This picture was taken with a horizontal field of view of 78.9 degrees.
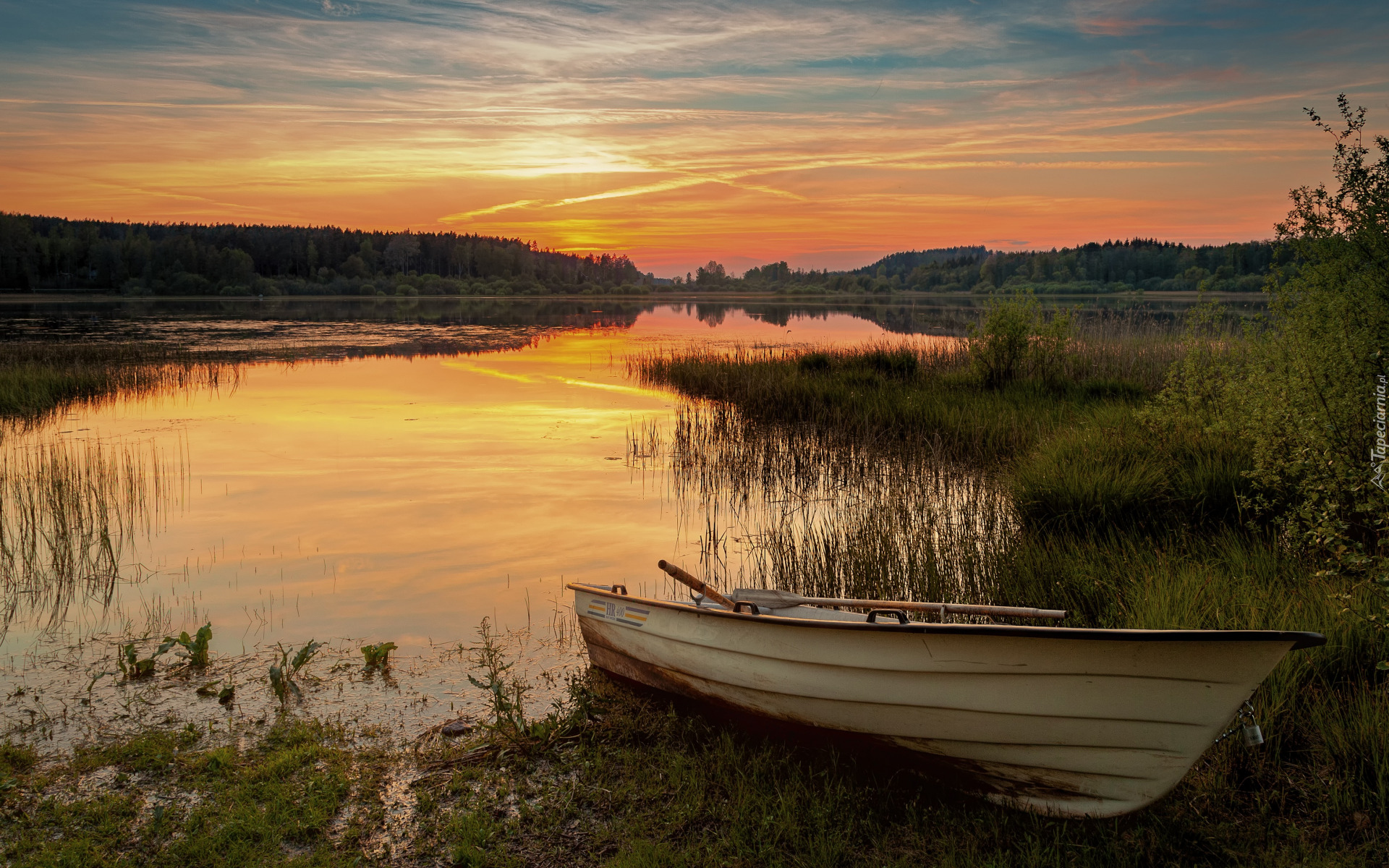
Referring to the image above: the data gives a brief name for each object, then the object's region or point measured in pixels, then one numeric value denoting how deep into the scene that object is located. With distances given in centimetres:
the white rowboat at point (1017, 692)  374
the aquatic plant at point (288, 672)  589
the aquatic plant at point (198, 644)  635
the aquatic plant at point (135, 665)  617
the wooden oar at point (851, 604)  491
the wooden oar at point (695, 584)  547
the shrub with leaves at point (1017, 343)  1819
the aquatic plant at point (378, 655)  647
